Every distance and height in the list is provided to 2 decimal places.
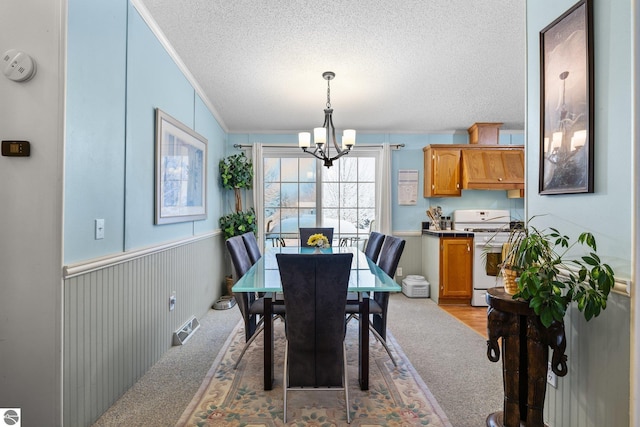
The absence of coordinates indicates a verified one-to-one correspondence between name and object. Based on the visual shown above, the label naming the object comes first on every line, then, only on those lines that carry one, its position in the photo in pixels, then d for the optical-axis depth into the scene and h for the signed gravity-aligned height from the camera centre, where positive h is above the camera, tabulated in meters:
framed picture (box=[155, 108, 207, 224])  2.55 +0.39
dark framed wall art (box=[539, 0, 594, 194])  1.37 +0.53
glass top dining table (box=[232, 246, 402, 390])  1.93 -0.45
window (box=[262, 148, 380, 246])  4.89 +0.31
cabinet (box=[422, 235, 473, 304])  4.18 -0.72
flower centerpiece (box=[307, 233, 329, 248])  3.16 -0.26
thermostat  1.47 +0.30
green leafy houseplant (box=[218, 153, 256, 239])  4.36 +0.42
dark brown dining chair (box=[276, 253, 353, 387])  1.75 -0.57
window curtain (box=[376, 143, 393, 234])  4.75 +0.31
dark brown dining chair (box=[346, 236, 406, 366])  2.42 -0.69
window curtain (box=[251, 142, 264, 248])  4.73 +0.50
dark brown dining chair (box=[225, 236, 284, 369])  2.36 -0.70
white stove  4.14 -0.24
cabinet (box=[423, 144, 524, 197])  4.40 +0.67
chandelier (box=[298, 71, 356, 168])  2.89 +0.73
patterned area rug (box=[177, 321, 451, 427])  1.78 -1.15
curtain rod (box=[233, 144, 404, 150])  4.78 +1.03
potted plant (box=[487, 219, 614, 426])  1.27 -0.41
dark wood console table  1.39 -0.62
